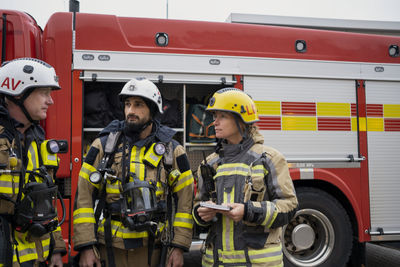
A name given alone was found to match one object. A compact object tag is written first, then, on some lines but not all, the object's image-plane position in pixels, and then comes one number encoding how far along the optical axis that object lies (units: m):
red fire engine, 3.82
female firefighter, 2.11
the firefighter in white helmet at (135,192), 2.26
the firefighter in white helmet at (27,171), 1.97
